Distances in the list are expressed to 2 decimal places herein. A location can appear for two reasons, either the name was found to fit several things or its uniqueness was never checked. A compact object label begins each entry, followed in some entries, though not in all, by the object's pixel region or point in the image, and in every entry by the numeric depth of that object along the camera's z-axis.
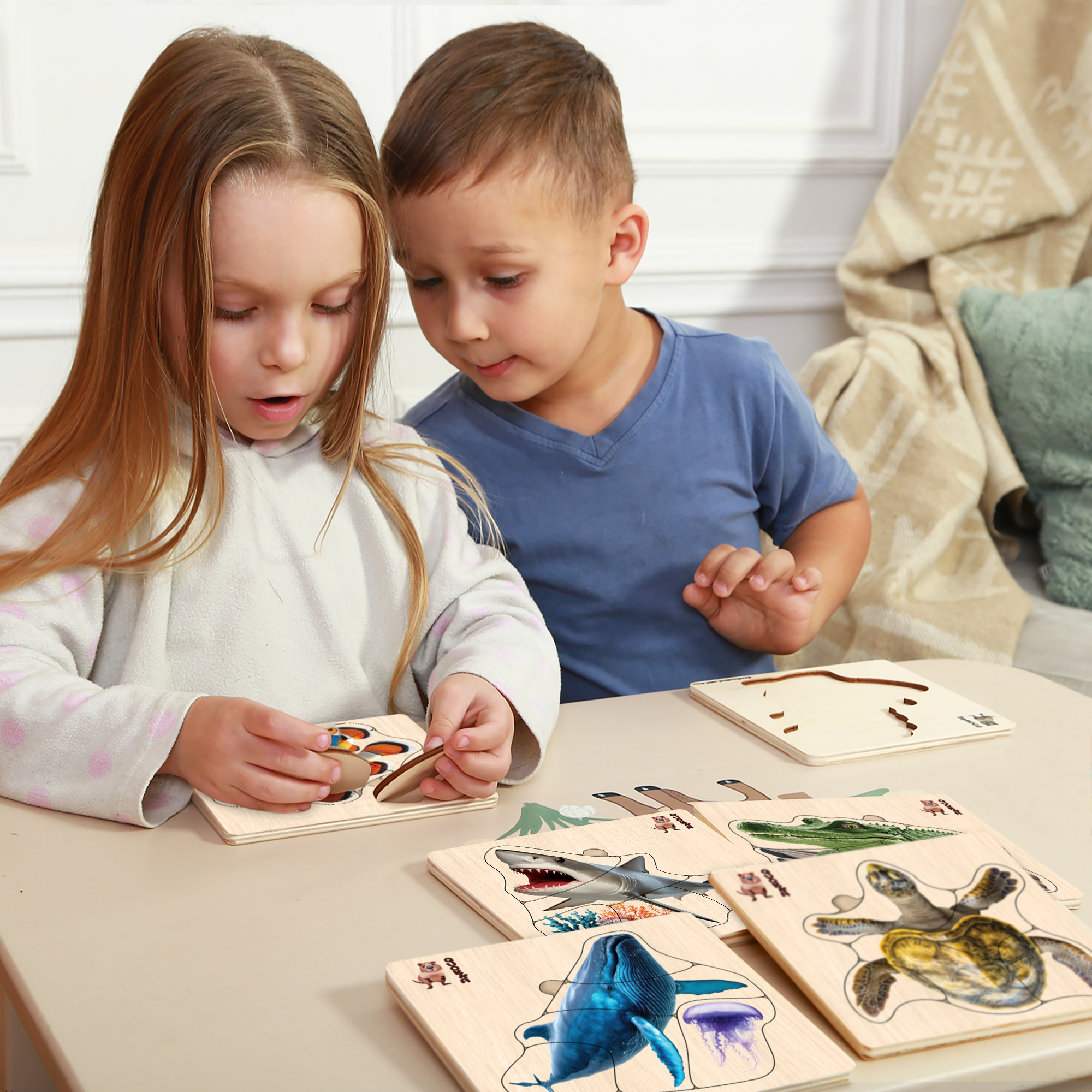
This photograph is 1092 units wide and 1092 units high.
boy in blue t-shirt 1.80
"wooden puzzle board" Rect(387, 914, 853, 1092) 1.24
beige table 1.27
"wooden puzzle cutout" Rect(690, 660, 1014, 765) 1.57
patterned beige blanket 2.61
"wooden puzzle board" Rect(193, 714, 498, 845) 1.45
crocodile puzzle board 1.41
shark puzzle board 1.35
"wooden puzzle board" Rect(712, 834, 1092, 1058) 1.28
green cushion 2.60
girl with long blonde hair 1.50
